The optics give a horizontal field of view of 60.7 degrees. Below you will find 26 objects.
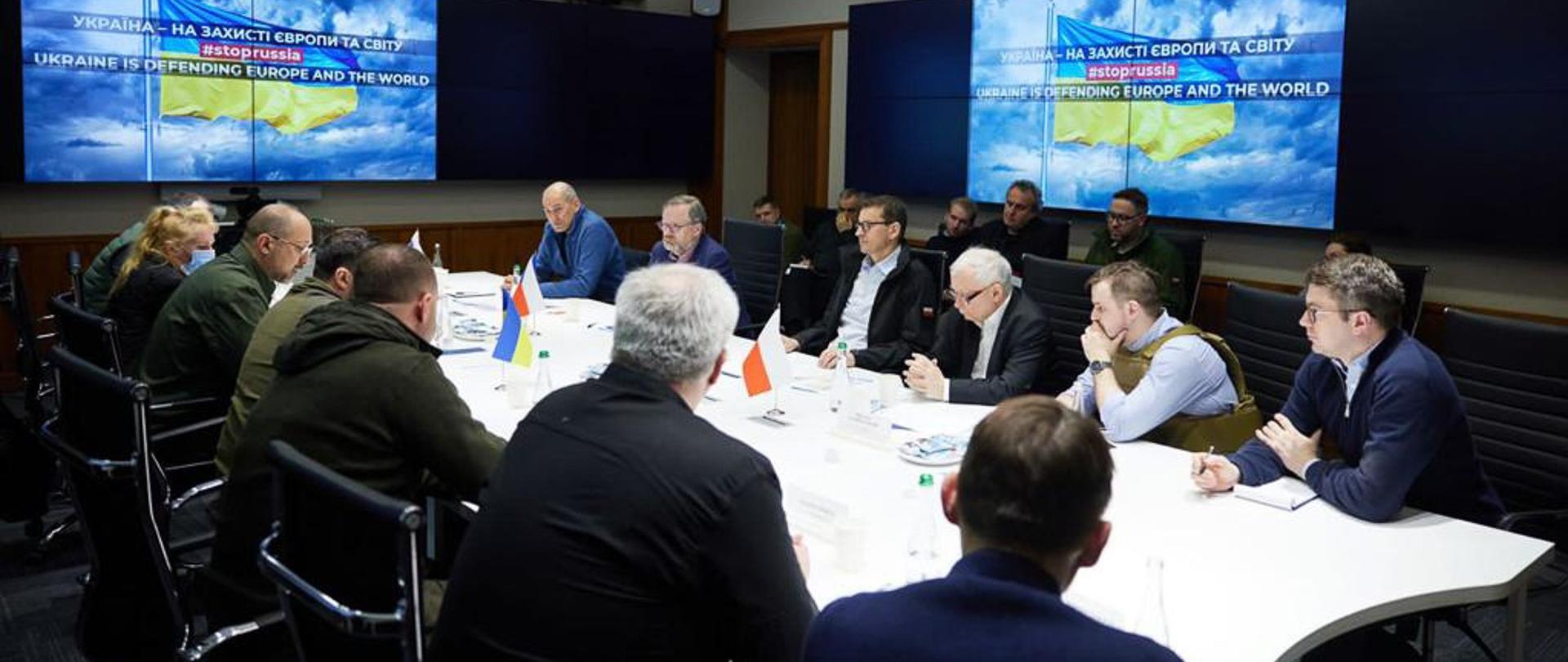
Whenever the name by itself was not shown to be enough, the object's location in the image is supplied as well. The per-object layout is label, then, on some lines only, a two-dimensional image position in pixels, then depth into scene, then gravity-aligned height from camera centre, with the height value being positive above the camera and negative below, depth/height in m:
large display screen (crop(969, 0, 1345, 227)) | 6.67 +0.65
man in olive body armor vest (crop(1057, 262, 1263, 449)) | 3.50 -0.41
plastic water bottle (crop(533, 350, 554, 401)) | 3.93 -0.51
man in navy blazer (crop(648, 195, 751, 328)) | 6.15 -0.12
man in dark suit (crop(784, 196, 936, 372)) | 5.17 -0.32
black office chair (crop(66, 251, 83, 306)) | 5.10 -0.30
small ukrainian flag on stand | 4.08 -0.41
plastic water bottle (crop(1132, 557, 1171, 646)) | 2.09 -0.60
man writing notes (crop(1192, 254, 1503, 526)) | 2.85 -0.43
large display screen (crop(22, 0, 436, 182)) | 7.26 +0.63
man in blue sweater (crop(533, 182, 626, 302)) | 6.44 -0.22
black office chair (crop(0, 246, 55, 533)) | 4.11 -0.79
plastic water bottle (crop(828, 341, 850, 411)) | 3.72 -0.48
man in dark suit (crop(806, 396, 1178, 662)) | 1.32 -0.36
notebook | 2.93 -0.59
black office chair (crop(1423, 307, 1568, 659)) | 3.51 -0.47
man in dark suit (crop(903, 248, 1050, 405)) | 4.29 -0.36
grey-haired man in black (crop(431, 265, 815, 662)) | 1.85 -0.47
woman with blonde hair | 4.46 -0.27
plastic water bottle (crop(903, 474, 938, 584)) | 2.47 -0.62
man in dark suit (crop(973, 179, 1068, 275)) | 7.48 -0.07
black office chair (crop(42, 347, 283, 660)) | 2.75 -0.69
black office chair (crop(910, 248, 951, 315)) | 5.25 -0.21
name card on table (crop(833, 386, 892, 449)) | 3.43 -0.54
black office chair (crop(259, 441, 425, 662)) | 2.00 -0.56
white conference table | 2.29 -0.64
